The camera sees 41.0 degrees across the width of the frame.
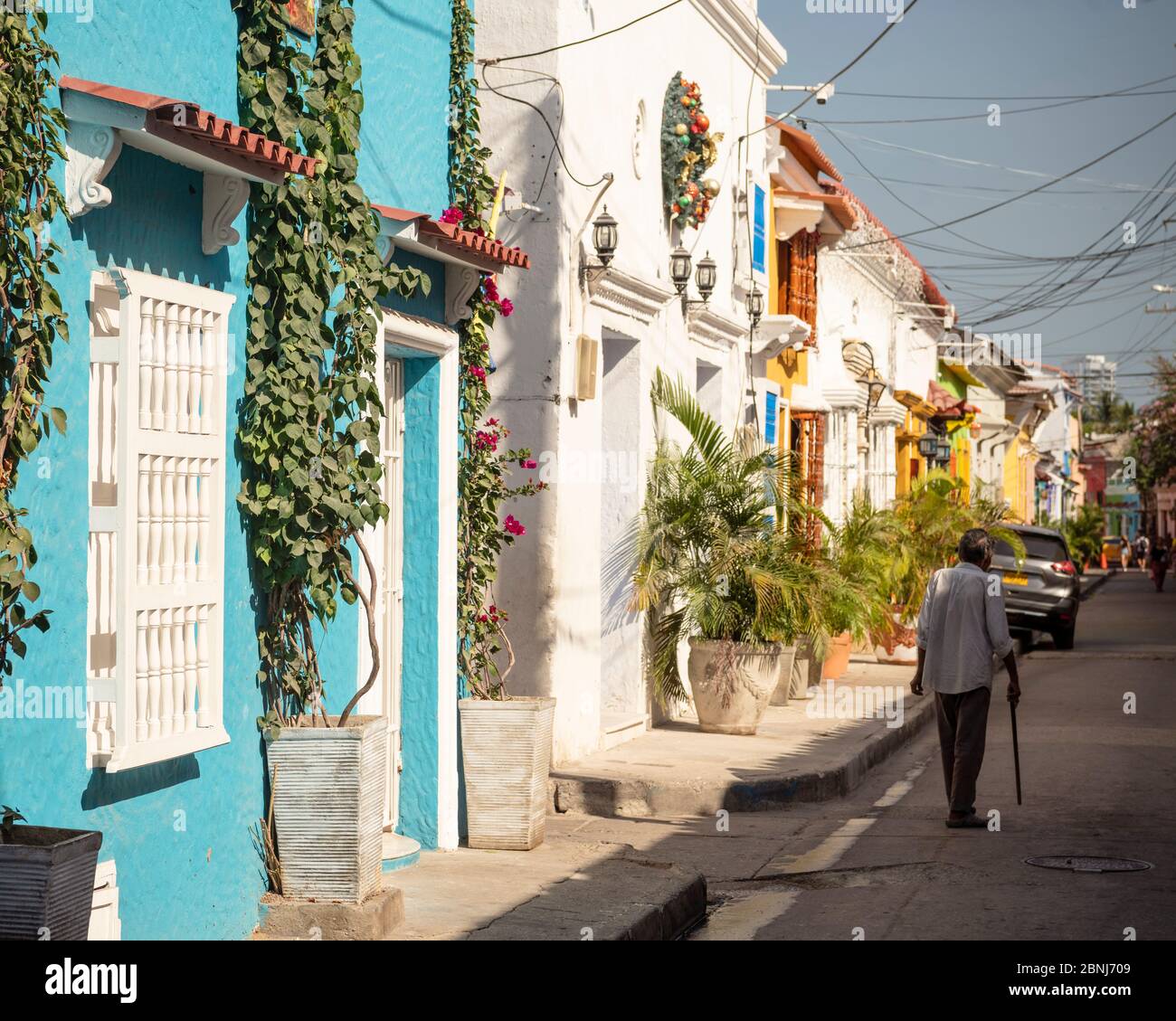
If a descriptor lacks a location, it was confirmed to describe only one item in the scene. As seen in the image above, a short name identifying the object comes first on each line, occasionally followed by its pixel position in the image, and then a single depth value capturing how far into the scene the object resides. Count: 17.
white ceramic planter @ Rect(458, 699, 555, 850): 8.63
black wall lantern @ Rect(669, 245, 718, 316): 13.87
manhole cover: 8.51
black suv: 24.64
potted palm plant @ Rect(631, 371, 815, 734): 13.05
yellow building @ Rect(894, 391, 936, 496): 31.02
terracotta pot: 18.00
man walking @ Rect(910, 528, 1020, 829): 9.85
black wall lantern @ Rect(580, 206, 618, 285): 11.34
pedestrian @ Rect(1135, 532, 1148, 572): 71.23
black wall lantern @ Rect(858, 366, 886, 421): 25.21
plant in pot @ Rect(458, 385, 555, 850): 8.64
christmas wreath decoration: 13.83
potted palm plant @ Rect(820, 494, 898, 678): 15.28
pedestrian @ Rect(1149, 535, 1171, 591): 47.53
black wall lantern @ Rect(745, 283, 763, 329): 16.73
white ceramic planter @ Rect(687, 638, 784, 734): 13.05
